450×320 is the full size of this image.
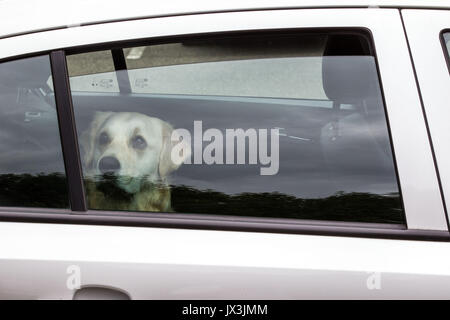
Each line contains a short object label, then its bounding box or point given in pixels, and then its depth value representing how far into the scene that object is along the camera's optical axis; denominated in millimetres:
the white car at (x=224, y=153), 4046
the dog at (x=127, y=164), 4175
